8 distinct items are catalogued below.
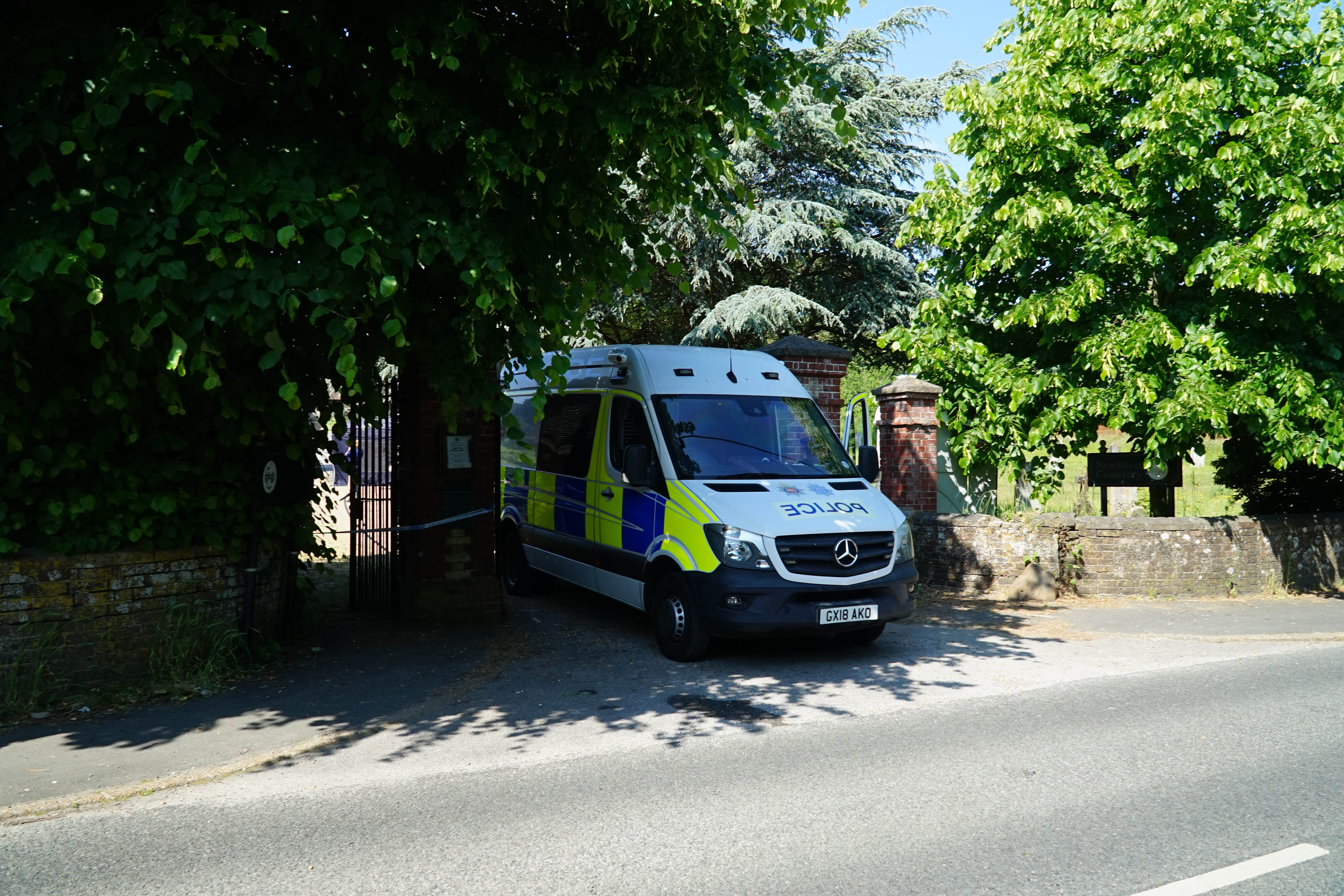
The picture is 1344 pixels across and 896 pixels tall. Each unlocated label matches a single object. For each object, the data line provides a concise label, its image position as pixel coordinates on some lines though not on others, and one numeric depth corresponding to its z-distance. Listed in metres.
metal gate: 9.22
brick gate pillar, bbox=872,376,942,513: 12.38
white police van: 7.41
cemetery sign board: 12.40
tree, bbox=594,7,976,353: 22.67
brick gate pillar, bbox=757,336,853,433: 12.16
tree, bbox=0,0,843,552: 5.33
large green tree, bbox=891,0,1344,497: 10.30
